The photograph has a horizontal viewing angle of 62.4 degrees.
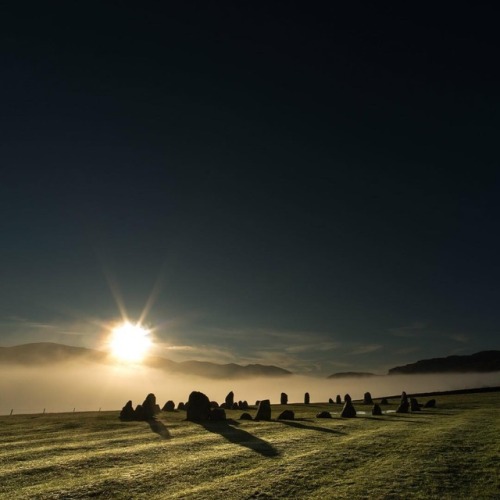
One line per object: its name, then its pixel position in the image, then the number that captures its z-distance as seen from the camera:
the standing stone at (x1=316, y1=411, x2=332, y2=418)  43.06
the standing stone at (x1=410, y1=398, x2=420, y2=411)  50.38
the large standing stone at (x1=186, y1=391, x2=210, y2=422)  40.22
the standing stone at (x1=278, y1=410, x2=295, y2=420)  41.56
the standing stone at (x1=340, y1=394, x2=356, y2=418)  43.59
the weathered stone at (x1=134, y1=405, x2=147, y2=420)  41.75
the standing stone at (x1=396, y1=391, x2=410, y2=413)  49.07
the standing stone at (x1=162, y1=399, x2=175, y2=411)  55.62
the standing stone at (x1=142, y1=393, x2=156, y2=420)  42.47
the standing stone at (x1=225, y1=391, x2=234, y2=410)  62.74
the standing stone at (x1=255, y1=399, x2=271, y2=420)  41.22
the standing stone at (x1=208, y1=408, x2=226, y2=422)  39.69
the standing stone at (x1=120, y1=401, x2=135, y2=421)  42.11
